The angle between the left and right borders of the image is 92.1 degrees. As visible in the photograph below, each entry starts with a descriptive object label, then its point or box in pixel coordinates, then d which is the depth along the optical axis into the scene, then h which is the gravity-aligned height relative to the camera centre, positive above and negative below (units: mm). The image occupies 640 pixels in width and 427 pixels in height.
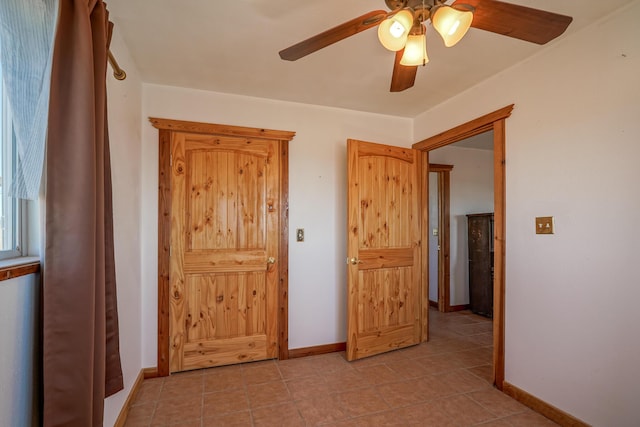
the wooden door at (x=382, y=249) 2748 -339
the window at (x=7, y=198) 961 +52
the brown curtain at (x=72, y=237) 952 -74
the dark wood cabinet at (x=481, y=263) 4012 -673
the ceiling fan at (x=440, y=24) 1150 +749
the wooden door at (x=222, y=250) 2547 -313
